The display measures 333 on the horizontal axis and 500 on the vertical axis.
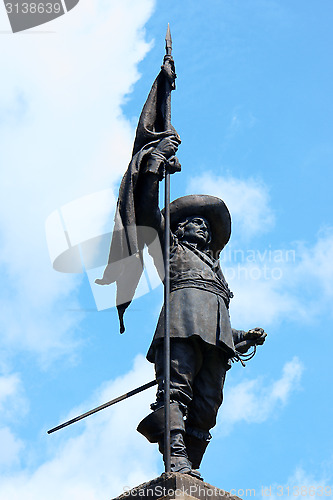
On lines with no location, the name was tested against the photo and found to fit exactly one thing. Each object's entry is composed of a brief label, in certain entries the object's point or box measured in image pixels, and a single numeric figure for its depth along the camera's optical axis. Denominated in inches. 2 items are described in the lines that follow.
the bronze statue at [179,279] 685.9
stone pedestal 595.2
